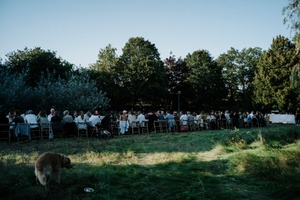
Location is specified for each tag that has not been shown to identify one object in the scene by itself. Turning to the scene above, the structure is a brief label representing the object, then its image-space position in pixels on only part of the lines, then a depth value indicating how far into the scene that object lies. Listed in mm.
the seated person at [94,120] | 14789
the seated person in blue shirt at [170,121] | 19328
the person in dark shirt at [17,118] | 12288
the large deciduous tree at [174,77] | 48062
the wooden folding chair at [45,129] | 13234
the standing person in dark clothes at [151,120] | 18781
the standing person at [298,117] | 25539
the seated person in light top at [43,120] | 13367
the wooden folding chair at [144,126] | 18167
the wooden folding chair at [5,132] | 12211
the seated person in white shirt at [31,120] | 13070
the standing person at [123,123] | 16766
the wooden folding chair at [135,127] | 17344
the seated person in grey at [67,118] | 14047
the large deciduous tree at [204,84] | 48656
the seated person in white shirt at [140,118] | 18312
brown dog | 4500
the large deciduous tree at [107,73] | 40250
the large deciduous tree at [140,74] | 41062
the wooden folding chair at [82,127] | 14670
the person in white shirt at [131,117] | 17878
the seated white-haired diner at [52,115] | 13920
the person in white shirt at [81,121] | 14703
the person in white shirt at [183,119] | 19484
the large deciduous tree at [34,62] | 31531
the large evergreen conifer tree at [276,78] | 36062
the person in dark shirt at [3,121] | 12248
